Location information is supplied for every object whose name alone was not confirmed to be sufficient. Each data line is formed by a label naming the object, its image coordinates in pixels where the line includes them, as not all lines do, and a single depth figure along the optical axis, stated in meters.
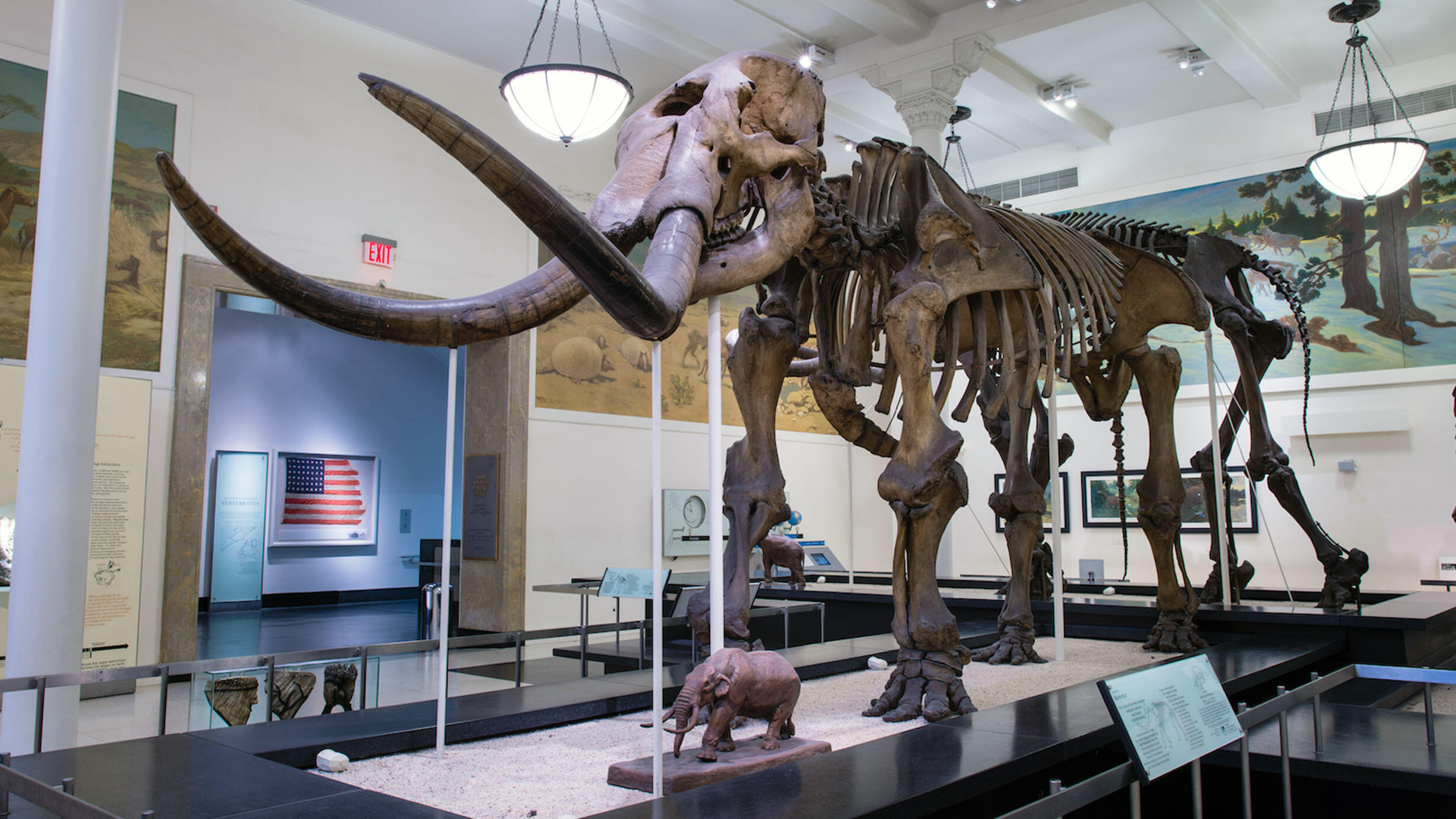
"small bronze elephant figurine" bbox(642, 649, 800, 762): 2.78
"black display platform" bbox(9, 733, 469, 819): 2.40
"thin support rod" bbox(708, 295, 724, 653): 2.62
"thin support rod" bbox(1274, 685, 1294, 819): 3.16
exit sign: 10.57
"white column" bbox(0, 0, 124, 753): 3.95
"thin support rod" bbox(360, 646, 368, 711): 4.08
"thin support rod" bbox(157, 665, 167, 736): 3.61
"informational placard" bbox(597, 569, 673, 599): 5.79
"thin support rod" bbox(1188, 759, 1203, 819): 2.56
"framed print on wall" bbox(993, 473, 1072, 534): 14.48
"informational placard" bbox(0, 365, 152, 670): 8.25
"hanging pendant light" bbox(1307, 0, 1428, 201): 9.66
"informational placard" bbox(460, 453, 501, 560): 11.65
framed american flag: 16.42
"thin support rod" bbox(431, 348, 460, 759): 2.81
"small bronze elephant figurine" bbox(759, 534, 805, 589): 7.27
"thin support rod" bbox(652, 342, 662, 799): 2.48
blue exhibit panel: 15.65
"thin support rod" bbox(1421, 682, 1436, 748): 3.69
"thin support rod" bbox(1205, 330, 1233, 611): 6.86
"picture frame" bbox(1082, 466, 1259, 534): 13.03
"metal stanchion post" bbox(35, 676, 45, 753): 3.38
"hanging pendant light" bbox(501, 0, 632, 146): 8.46
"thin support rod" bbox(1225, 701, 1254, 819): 2.80
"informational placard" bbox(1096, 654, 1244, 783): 2.28
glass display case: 4.05
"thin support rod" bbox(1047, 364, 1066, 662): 5.32
